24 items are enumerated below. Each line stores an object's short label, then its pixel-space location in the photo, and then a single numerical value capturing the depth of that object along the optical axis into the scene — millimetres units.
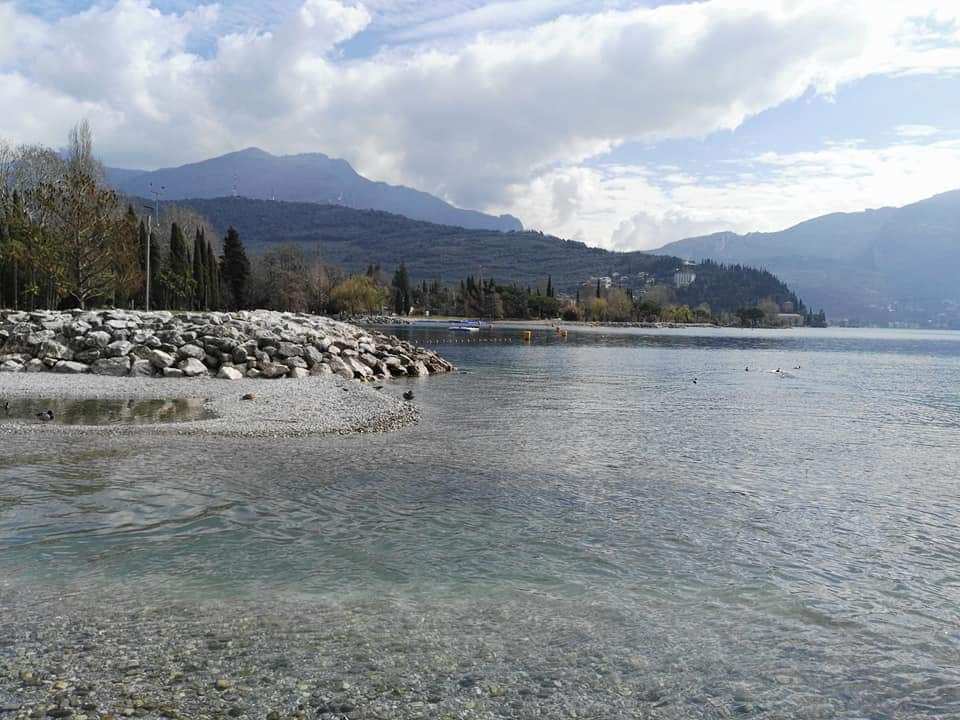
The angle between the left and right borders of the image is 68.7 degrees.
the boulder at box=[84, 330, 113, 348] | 31203
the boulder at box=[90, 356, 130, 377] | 29141
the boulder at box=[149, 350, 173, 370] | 29594
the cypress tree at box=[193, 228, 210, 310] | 83562
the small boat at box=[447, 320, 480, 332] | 116206
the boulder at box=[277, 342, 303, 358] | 33050
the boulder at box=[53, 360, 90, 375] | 29375
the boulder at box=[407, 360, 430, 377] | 38941
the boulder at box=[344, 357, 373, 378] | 34531
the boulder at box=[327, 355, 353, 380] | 33438
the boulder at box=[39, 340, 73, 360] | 30578
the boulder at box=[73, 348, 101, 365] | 30359
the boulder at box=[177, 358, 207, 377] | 29344
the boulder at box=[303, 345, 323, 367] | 33188
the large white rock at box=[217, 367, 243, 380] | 29391
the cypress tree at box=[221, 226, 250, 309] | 99312
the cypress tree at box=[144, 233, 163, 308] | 74750
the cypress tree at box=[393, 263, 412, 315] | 173625
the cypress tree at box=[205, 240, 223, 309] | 88812
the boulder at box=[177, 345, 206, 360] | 30922
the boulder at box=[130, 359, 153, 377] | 29109
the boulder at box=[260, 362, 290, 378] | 30562
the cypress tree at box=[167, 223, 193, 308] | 73875
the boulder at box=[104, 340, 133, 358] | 30562
